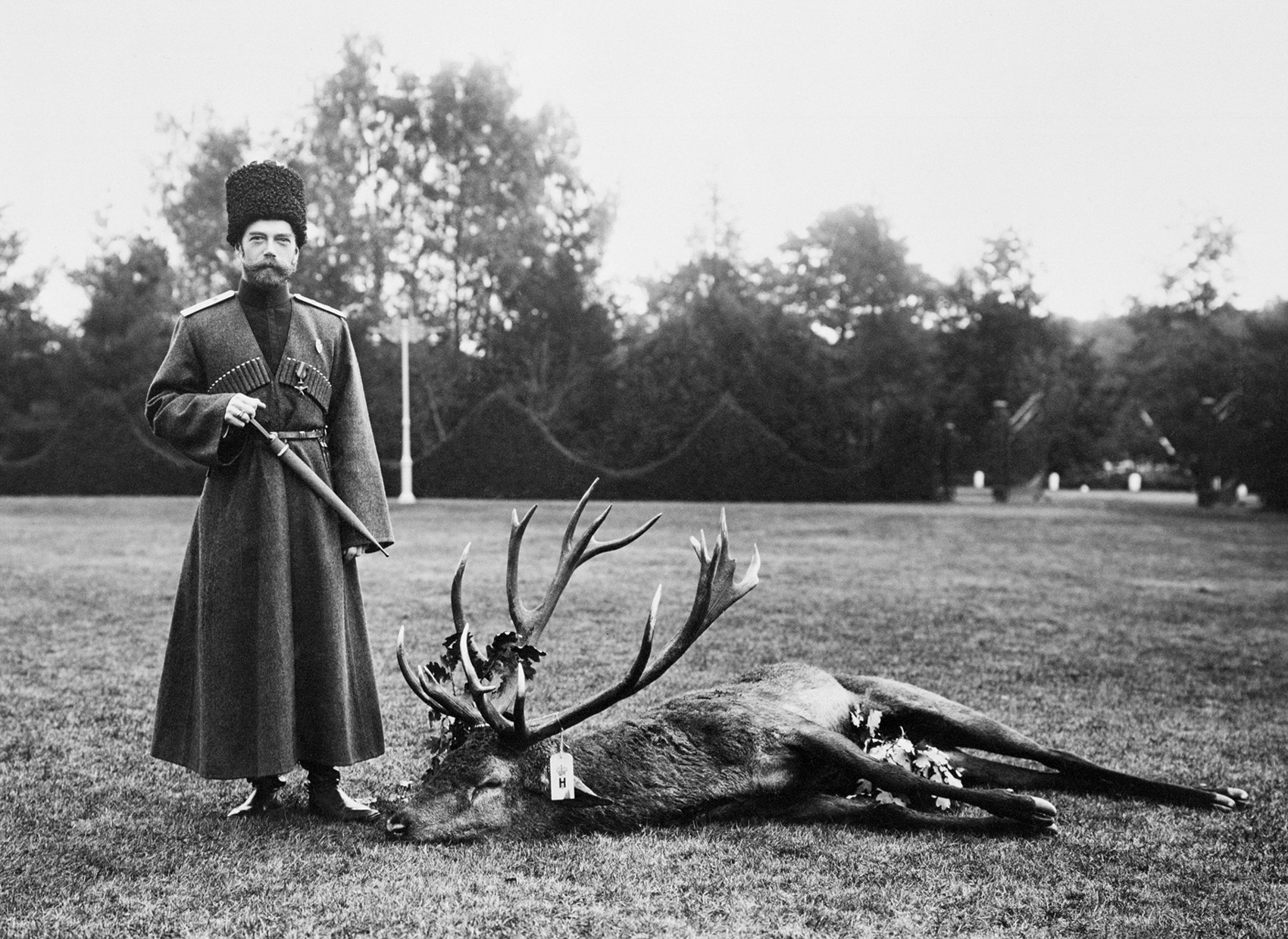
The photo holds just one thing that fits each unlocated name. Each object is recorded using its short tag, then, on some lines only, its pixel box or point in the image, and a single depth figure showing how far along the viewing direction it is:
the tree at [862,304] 40.31
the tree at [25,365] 36.06
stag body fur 3.50
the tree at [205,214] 37.03
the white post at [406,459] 25.39
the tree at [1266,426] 26.56
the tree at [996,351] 42.84
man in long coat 3.67
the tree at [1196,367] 28.92
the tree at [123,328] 35.66
